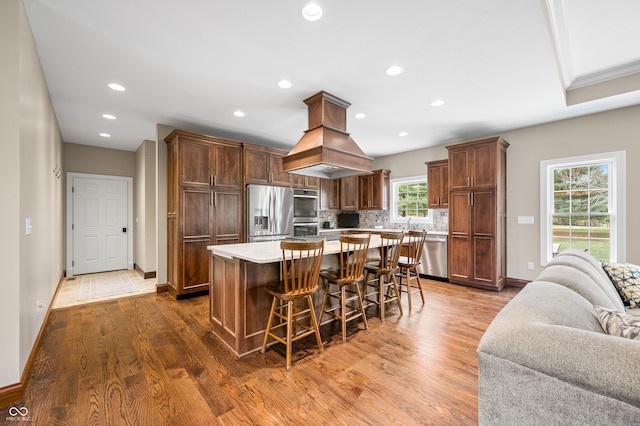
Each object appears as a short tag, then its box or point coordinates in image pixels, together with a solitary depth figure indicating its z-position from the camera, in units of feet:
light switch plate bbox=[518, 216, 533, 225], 14.44
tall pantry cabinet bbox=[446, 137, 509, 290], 14.24
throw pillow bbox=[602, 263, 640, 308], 6.89
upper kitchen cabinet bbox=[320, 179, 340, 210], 21.65
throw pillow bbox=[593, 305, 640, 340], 3.29
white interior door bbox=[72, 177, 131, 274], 17.92
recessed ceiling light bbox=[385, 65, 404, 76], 8.79
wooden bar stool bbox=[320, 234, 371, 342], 8.73
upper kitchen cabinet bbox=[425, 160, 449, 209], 16.99
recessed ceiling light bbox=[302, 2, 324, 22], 6.22
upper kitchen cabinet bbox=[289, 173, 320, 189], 17.26
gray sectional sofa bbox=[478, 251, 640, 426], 2.35
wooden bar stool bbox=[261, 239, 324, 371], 7.16
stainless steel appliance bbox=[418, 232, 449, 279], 16.31
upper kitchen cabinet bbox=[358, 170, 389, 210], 20.72
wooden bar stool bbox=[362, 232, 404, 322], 10.28
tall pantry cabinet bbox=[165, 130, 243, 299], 13.05
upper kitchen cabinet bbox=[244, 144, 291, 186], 15.17
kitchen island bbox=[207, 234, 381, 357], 7.77
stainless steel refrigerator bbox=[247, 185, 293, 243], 14.99
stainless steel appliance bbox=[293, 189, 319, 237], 17.08
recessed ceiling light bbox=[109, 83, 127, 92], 9.90
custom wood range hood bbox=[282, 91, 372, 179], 9.66
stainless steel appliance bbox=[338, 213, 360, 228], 22.97
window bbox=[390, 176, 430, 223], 19.45
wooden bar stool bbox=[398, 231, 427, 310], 11.60
